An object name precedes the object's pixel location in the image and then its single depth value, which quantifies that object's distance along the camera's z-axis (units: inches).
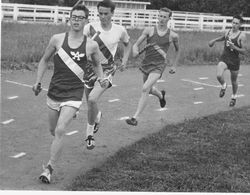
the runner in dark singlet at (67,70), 218.4
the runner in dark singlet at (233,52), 354.0
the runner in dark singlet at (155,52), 304.2
